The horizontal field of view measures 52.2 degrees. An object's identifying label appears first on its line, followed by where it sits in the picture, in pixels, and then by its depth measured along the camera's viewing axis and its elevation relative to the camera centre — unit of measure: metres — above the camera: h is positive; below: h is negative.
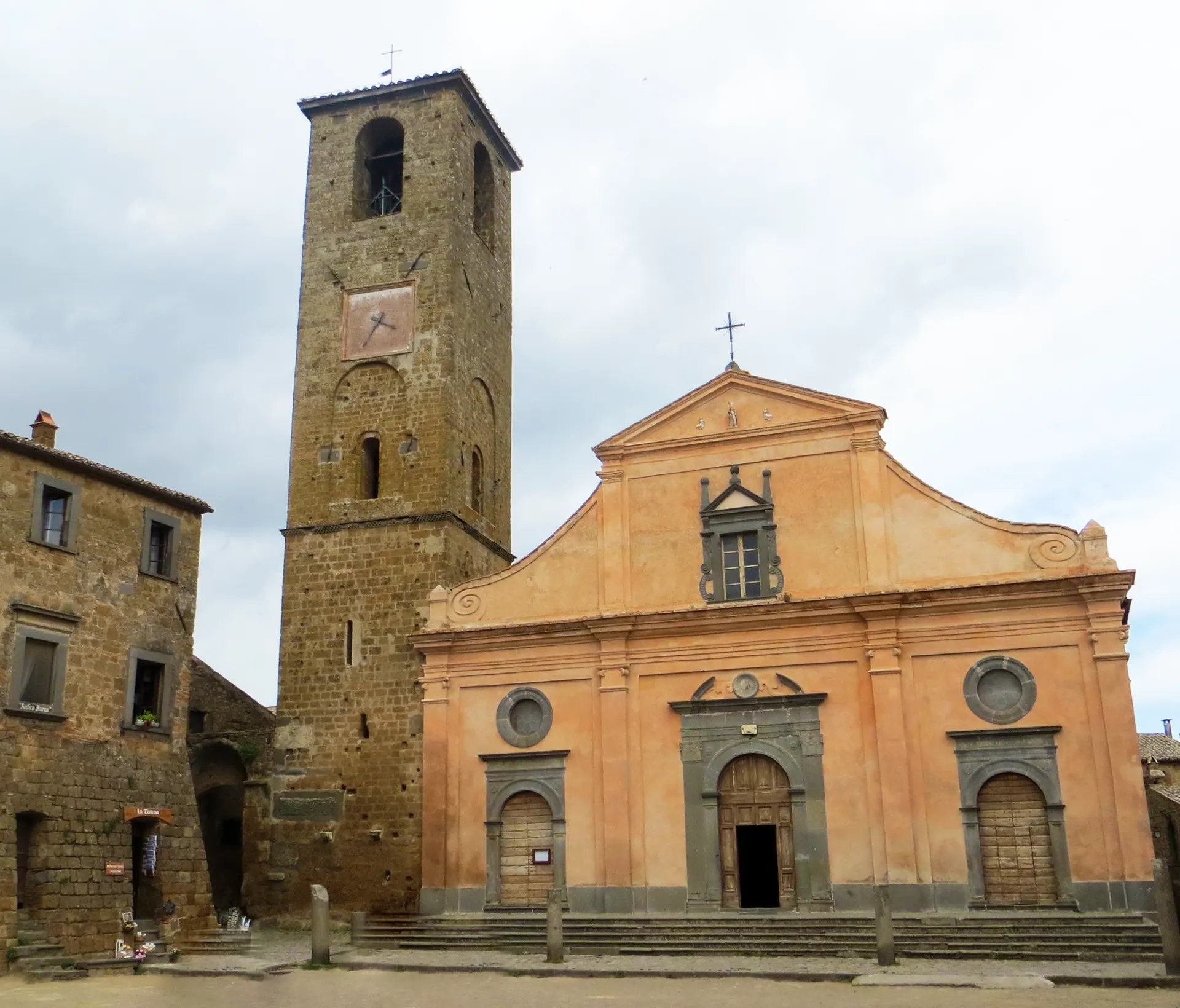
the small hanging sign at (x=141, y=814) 21.09 +0.69
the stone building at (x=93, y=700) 19.52 +2.61
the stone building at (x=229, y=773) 24.58 +1.64
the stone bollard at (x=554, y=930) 17.81 -1.19
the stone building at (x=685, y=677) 19.20 +2.86
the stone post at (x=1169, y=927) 14.77 -1.07
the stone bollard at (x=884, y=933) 16.55 -1.21
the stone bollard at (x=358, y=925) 21.02 -1.27
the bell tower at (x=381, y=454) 23.86 +8.38
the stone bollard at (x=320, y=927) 18.58 -1.13
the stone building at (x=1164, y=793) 31.81 +1.12
